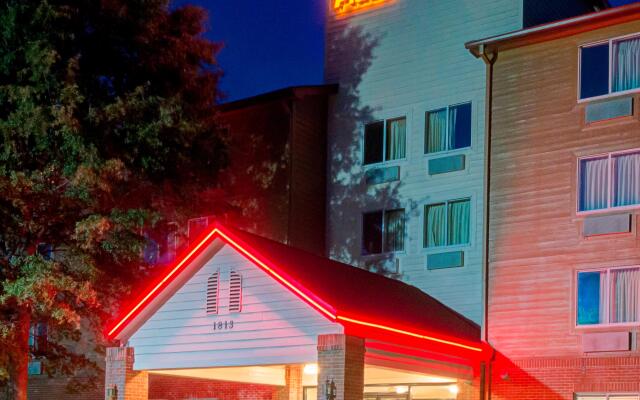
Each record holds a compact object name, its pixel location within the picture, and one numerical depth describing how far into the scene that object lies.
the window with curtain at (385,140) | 26.72
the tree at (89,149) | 23.44
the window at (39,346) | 26.31
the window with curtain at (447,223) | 24.91
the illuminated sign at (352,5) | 28.23
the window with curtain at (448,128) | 25.38
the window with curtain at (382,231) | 26.31
